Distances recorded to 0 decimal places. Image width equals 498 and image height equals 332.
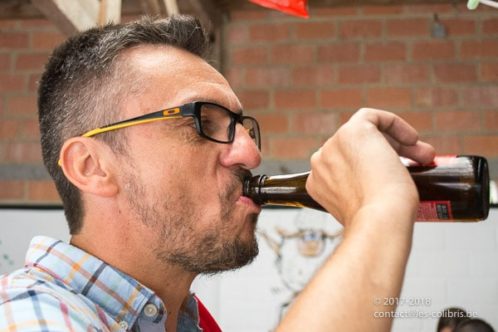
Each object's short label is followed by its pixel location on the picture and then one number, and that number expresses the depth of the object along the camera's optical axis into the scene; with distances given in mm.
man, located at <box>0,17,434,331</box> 773
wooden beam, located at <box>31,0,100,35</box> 1642
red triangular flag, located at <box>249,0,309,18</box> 1721
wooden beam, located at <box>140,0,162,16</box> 2042
